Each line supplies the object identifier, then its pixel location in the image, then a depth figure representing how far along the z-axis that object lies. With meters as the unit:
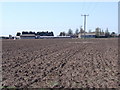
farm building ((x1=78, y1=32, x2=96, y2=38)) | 174.62
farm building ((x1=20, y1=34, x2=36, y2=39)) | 163.07
